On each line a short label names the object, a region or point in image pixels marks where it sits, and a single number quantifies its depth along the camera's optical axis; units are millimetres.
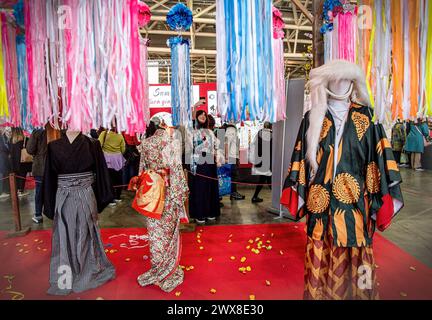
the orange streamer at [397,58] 1716
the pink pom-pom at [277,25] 2654
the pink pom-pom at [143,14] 1995
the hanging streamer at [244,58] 1706
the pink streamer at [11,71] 1761
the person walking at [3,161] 6055
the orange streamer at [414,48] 1694
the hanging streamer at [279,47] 2445
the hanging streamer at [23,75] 1842
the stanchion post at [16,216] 3557
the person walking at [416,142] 8633
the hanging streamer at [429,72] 1671
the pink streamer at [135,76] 1672
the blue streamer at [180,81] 2721
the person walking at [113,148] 5199
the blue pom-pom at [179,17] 2559
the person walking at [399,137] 9414
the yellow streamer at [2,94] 1657
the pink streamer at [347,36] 2201
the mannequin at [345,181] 1529
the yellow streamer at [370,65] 1758
